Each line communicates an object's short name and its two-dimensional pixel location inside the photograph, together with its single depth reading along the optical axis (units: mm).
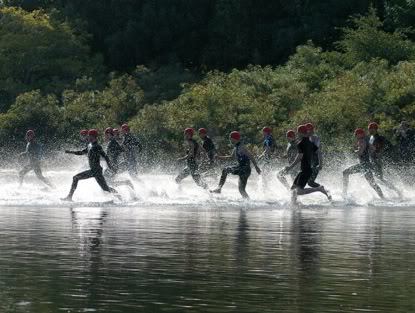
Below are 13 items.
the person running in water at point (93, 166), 29906
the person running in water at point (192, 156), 33031
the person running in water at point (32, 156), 36844
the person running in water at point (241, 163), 31297
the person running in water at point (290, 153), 32906
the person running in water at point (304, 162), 29047
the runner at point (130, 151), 34188
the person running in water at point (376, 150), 32812
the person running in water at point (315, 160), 30594
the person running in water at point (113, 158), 32150
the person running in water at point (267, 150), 34469
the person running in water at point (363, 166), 32438
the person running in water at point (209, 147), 34094
